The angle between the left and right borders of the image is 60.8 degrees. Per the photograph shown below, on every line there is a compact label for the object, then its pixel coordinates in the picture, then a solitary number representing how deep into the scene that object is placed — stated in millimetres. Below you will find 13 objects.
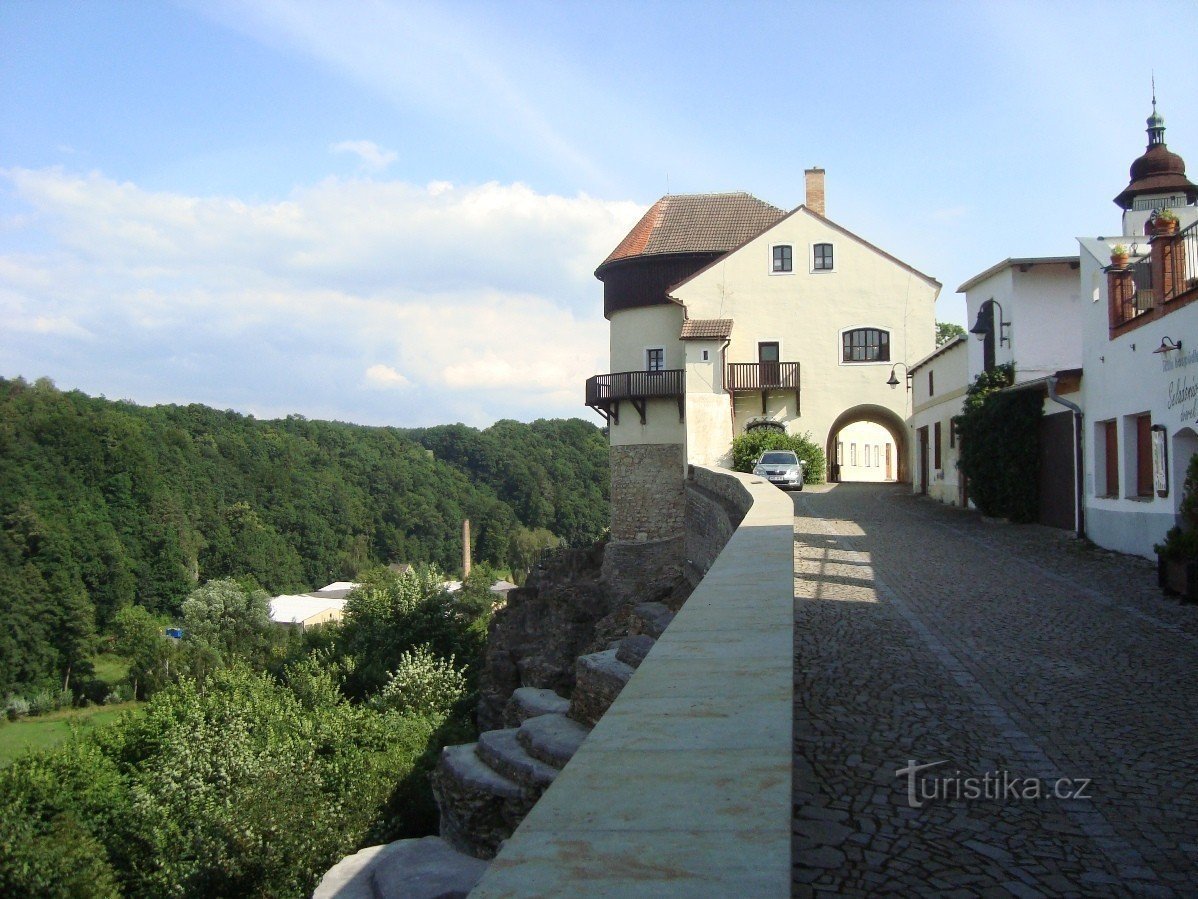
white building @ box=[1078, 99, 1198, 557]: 13195
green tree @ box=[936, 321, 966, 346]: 60825
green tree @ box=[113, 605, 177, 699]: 59734
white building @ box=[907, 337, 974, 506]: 27109
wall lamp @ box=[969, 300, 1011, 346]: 23484
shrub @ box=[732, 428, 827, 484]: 33156
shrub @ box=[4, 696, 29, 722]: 58344
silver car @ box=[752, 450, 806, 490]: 29312
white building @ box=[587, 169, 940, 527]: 36062
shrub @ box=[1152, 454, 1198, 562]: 10832
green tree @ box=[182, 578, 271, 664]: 65375
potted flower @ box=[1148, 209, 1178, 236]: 13602
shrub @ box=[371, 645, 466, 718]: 29662
